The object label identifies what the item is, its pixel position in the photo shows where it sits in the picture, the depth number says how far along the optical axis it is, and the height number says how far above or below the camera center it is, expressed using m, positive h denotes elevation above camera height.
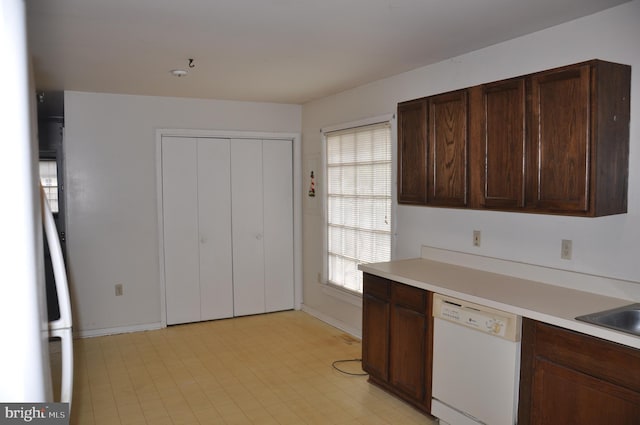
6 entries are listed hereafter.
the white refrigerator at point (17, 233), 0.90 -0.08
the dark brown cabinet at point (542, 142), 2.38 +0.25
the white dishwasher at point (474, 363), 2.52 -0.98
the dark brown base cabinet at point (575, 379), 2.02 -0.86
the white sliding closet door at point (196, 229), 5.22 -0.44
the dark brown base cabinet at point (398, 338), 3.10 -1.03
